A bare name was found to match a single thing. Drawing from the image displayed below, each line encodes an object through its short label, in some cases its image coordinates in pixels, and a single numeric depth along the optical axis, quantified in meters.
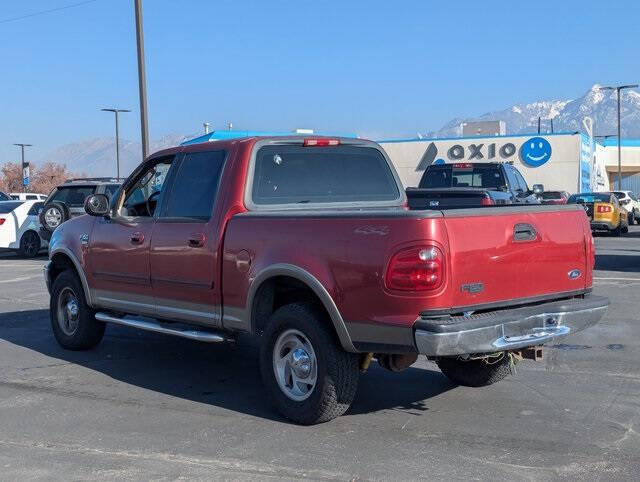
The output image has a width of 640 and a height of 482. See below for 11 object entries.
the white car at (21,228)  21.50
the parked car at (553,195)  27.67
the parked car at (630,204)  35.05
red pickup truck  5.29
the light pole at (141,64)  21.03
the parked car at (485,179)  15.39
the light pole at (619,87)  50.79
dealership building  43.78
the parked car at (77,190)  18.60
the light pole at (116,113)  53.88
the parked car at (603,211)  27.52
